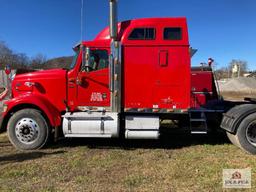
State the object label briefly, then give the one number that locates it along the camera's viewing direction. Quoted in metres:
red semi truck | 4.46
